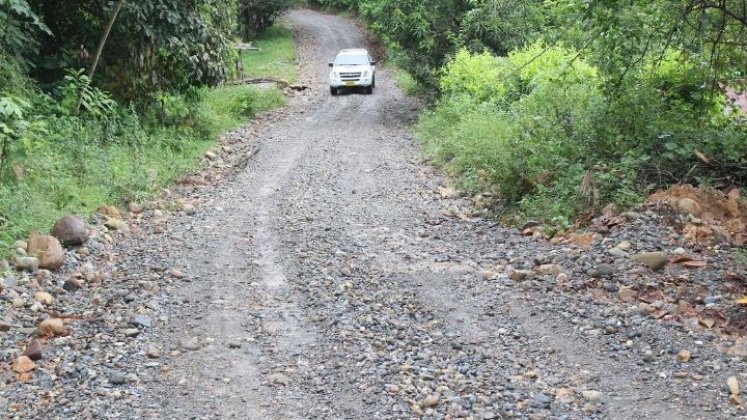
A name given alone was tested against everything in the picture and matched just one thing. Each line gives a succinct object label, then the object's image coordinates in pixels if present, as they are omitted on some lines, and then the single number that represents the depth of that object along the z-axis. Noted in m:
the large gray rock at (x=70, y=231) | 8.98
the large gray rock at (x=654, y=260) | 7.30
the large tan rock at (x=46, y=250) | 8.24
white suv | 28.22
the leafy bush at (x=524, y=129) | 10.16
